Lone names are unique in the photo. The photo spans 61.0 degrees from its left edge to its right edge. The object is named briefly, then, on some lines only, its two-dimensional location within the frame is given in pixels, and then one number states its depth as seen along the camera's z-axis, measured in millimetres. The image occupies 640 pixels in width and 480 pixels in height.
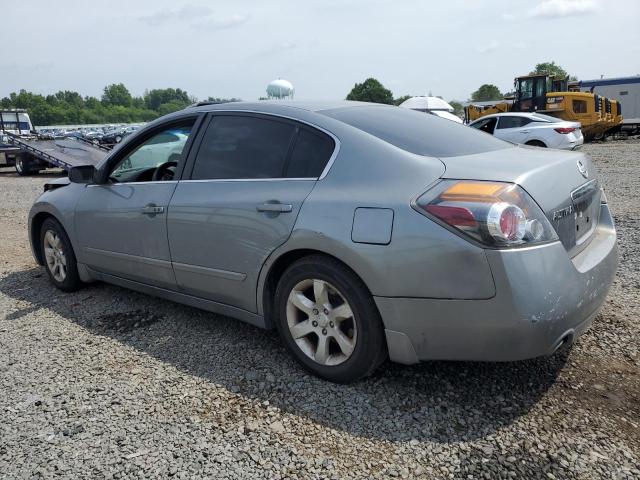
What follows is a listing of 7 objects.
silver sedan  2490
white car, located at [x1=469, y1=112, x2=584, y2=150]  16047
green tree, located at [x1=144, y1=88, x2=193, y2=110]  186300
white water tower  60047
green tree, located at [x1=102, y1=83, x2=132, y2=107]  188100
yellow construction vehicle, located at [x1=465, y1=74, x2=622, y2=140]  22438
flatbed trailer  14328
